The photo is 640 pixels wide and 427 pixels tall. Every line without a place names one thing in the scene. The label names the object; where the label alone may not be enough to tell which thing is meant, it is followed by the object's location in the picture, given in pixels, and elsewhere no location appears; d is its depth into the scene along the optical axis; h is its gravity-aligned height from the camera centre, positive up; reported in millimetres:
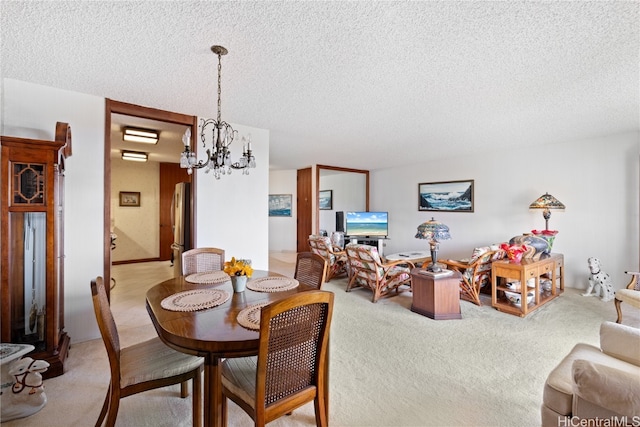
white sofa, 1040 -773
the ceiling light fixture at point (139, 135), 4027 +1156
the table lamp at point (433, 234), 3342 -257
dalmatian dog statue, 3893 -947
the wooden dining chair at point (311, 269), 2312 -490
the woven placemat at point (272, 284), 2010 -541
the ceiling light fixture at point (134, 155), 5535 +1148
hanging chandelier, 2066 +424
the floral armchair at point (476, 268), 3713 -765
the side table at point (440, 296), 3287 -993
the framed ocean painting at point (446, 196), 5711 +362
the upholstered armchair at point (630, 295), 2746 -833
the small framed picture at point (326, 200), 8781 +405
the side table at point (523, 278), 3357 -857
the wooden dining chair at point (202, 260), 2650 -471
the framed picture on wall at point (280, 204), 8344 +255
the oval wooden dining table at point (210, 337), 1267 -574
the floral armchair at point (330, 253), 4929 -720
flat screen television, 6512 -308
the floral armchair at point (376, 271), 3943 -841
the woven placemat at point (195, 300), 1634 -545
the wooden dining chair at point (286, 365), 1220 -729
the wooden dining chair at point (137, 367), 1423 -844
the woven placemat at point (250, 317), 1399 -557
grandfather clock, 2031 -256
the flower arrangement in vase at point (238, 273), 1921 -415
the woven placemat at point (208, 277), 2213 -531
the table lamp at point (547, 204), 4289 +138
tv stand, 6385 -621
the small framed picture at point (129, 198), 6516 +336
